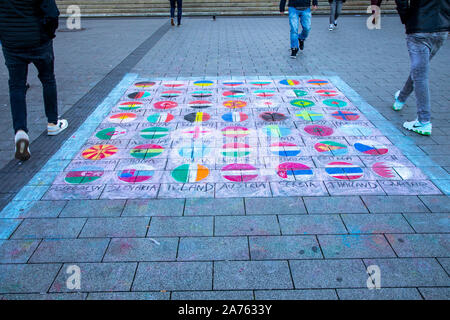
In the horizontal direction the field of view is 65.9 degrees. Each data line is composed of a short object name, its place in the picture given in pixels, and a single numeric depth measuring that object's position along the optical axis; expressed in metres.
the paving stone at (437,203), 3.02
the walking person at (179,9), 13.55
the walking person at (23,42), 3.76
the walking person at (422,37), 4.02
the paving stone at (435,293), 2.18
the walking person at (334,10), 12.47
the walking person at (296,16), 8.14
